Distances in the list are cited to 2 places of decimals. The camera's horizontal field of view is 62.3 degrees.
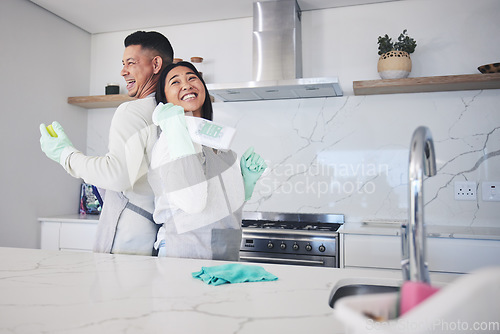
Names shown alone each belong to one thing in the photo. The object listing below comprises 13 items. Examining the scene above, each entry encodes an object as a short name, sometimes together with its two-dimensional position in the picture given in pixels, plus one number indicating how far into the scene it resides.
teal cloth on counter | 1.00
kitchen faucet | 0.55
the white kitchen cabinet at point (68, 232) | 2.81
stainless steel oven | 2.38
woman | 1.41
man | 1.45
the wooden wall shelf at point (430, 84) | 2.38
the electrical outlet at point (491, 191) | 2.55
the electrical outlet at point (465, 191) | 2.59
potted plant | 2.56
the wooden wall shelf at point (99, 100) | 3.04
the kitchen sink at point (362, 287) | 1.03
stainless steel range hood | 2.74
